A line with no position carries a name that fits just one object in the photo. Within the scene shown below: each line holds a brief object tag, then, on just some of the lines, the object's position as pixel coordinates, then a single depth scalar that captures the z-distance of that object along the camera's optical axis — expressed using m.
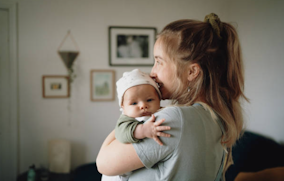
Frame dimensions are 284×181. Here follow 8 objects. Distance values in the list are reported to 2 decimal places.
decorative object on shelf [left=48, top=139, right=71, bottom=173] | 2.73
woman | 0.71
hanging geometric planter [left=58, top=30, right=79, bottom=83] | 2.89
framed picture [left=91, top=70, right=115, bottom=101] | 3.00
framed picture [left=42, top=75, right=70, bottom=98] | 2.88
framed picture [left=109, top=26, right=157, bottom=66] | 3.03
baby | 0.93
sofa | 1.99
